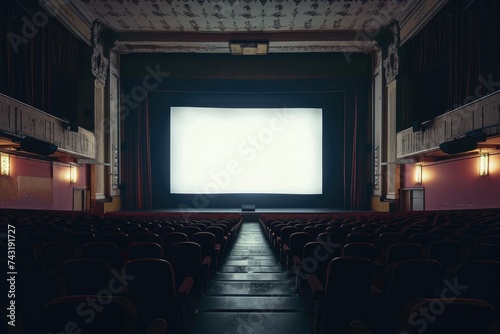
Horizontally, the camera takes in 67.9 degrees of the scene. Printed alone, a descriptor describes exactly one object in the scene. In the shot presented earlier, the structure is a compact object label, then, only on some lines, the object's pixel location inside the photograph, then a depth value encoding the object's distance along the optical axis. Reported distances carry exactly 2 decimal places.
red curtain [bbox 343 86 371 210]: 15.48
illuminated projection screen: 15.53
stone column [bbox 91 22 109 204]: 13.23
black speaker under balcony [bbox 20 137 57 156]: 8.43
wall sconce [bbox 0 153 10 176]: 9.39
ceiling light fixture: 13.62
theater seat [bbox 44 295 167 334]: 1.48
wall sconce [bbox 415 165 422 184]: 12.28
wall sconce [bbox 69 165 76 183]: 12.57
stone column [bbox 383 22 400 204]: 13.10
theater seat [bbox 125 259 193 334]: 2.38
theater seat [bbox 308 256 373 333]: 2.51
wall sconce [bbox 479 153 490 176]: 9.18
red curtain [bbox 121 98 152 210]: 15.35
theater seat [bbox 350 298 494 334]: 1.39
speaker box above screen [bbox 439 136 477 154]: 7.86
